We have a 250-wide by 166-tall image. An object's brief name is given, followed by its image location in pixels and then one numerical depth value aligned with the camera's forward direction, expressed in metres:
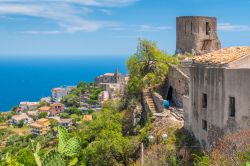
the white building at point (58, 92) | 141.33
